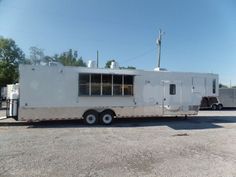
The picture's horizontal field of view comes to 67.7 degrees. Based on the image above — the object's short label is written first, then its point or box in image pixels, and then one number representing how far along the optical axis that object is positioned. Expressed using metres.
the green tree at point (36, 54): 35.13
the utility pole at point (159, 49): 18.55
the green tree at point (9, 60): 24.83
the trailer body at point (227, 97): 19.28
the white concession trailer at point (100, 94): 8.59
